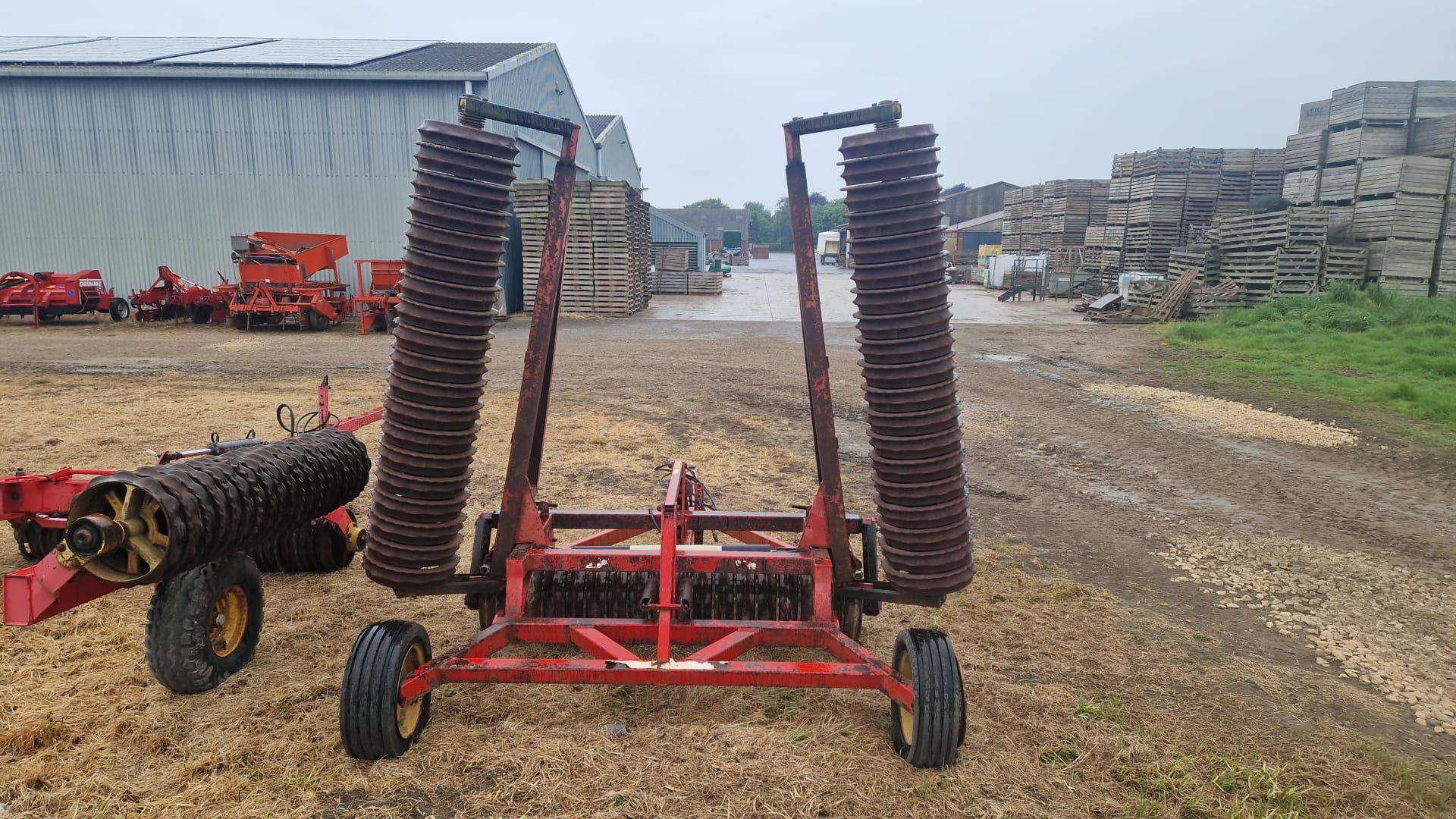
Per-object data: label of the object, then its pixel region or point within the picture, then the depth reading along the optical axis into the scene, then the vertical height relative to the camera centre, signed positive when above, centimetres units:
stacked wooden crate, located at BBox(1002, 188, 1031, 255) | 3894 +220
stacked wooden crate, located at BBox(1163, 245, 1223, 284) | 2239 +17
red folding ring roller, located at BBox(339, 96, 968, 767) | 305 -140
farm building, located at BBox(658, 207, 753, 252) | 7881 +458
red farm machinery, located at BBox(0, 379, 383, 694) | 308 -104
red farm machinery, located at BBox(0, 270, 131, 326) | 1822 -50
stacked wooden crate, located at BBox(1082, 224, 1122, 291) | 2925 +51
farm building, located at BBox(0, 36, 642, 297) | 2036 +293
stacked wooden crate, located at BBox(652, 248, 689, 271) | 3209 +42
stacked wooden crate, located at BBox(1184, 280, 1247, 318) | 2112 -76
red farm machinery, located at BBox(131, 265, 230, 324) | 1891 -58
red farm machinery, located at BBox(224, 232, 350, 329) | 1798 -29
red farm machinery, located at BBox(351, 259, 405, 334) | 1786 -55
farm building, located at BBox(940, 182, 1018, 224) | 6800 +529
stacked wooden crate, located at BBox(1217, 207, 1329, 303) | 2028 +38
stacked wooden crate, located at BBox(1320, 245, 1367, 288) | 2016 +6
